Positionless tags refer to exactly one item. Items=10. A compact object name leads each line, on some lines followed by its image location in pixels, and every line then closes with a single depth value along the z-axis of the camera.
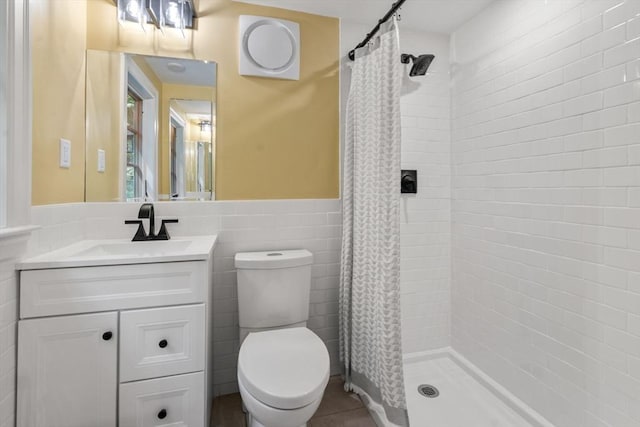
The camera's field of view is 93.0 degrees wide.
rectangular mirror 1.63
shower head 1.86
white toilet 1.09
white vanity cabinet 1.09
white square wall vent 1.78
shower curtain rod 1.37
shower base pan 1.57
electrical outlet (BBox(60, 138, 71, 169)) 1.37
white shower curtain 1.46
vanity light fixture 1.62
